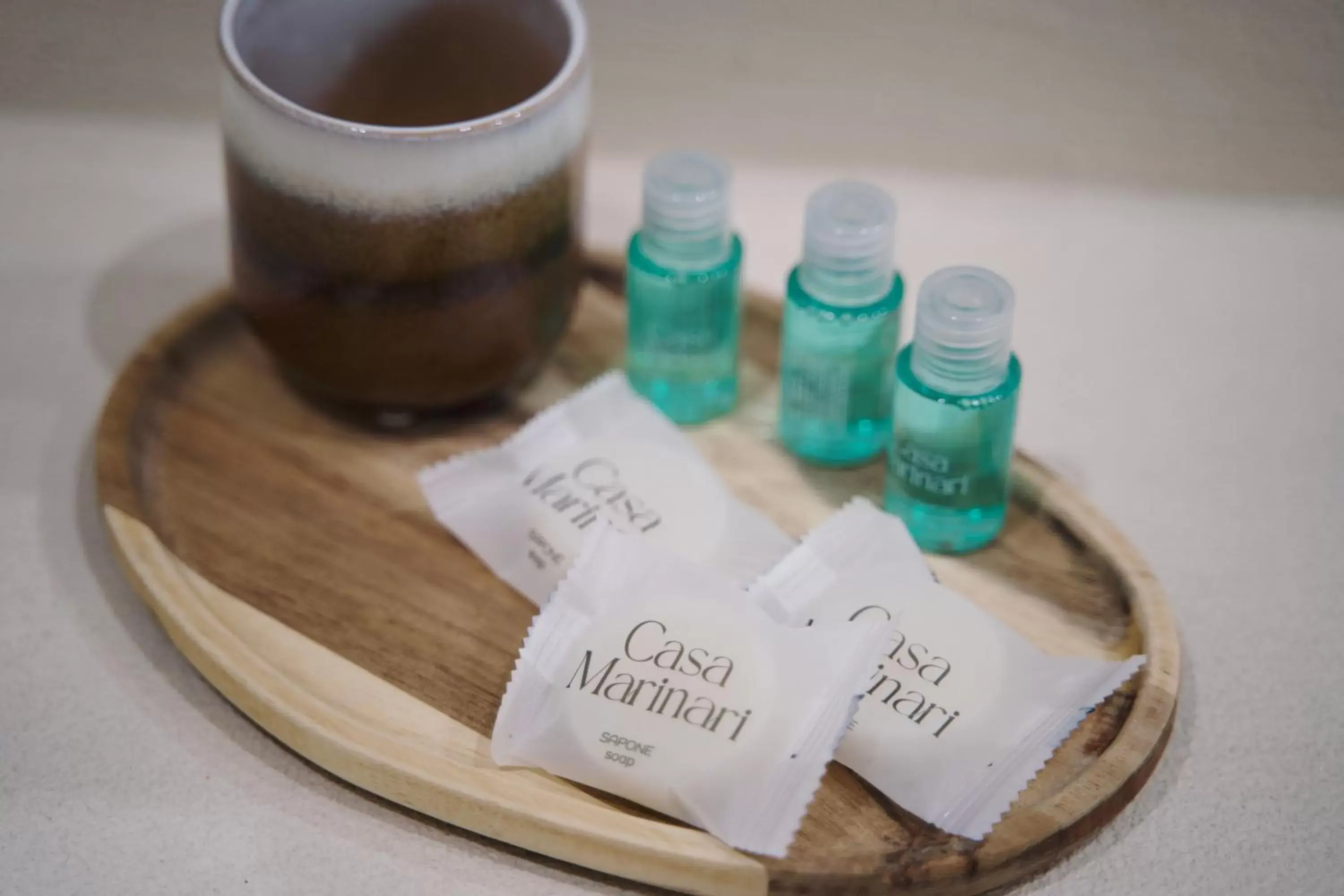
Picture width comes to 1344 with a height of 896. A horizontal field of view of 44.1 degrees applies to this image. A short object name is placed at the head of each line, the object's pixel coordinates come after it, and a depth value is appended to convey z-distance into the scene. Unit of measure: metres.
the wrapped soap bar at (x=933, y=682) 0.52
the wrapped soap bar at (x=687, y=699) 0.51
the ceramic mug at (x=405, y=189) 0.57
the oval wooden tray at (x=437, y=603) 0.51
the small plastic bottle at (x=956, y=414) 0.56
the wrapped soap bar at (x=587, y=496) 0.60
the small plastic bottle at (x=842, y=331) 0.60
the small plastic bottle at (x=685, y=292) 0.62
